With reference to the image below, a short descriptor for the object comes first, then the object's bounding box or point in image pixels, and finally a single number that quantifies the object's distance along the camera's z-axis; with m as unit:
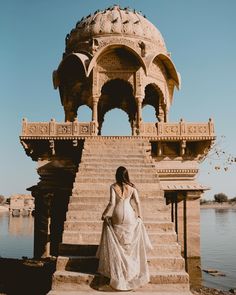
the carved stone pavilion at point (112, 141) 10.17
